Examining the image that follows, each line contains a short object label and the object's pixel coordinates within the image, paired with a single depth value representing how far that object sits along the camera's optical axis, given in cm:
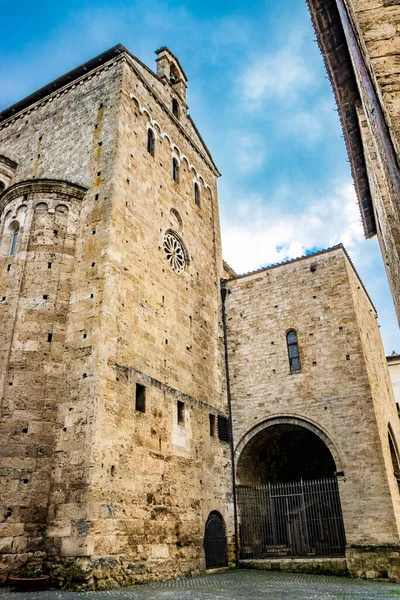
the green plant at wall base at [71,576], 866
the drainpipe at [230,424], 1409
